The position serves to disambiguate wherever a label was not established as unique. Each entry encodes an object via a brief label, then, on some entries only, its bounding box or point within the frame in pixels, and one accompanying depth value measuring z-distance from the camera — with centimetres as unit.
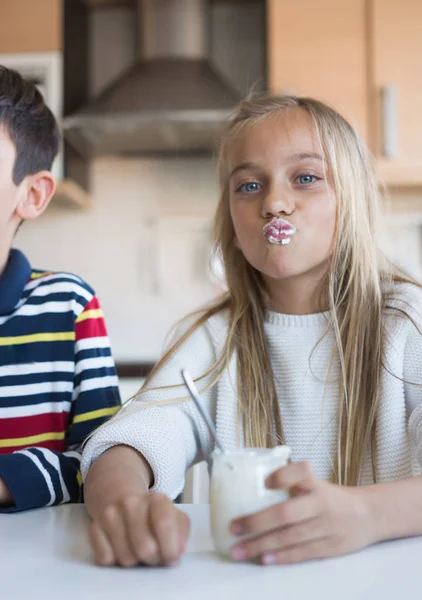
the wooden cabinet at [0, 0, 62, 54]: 266
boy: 104
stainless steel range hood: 257
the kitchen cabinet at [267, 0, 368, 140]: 253
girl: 92
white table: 47
